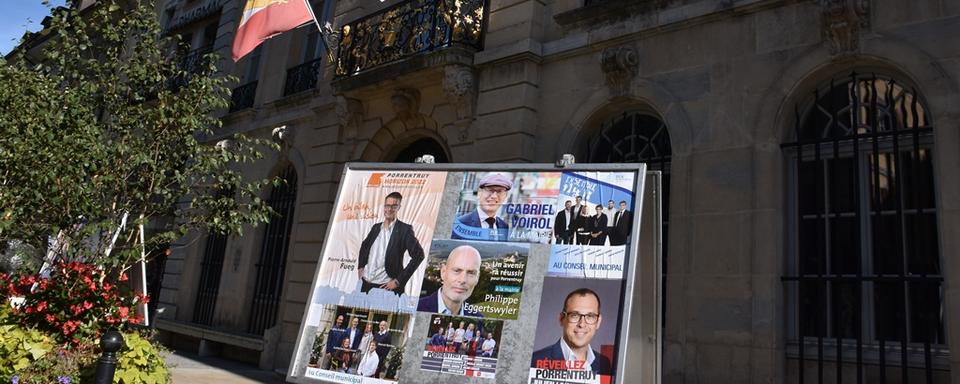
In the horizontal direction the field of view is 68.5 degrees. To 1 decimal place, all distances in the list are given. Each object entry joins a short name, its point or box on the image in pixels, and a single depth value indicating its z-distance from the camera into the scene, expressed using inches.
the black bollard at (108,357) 199.2
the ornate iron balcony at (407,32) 399.2
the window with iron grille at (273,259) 506.9
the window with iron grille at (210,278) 565.6
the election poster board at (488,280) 166.9
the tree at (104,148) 299.0
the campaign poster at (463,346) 171.9
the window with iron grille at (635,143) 320.5
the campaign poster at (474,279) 177.0
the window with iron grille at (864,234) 240.8
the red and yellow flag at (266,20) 438.9
